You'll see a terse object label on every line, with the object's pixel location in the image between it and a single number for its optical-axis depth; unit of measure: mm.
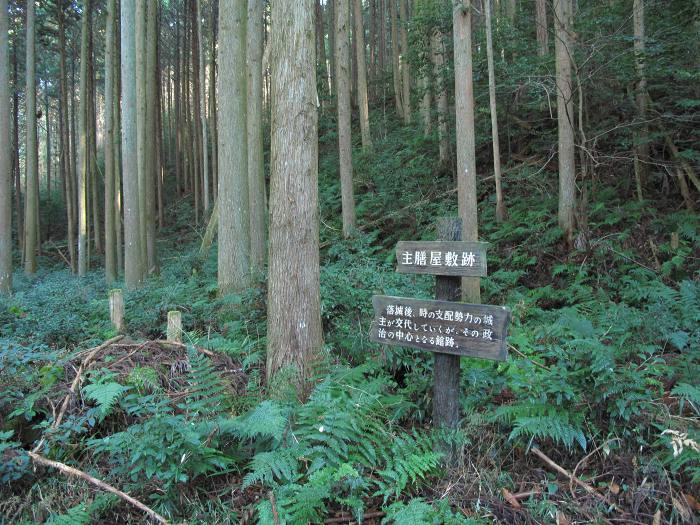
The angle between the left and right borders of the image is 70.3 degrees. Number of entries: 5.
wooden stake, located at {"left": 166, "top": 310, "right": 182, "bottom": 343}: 5938
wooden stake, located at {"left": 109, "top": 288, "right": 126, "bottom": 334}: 6891
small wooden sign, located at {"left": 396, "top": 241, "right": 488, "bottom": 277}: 3928
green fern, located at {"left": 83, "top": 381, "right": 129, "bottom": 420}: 4078
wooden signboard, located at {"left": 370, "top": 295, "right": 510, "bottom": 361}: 3736
